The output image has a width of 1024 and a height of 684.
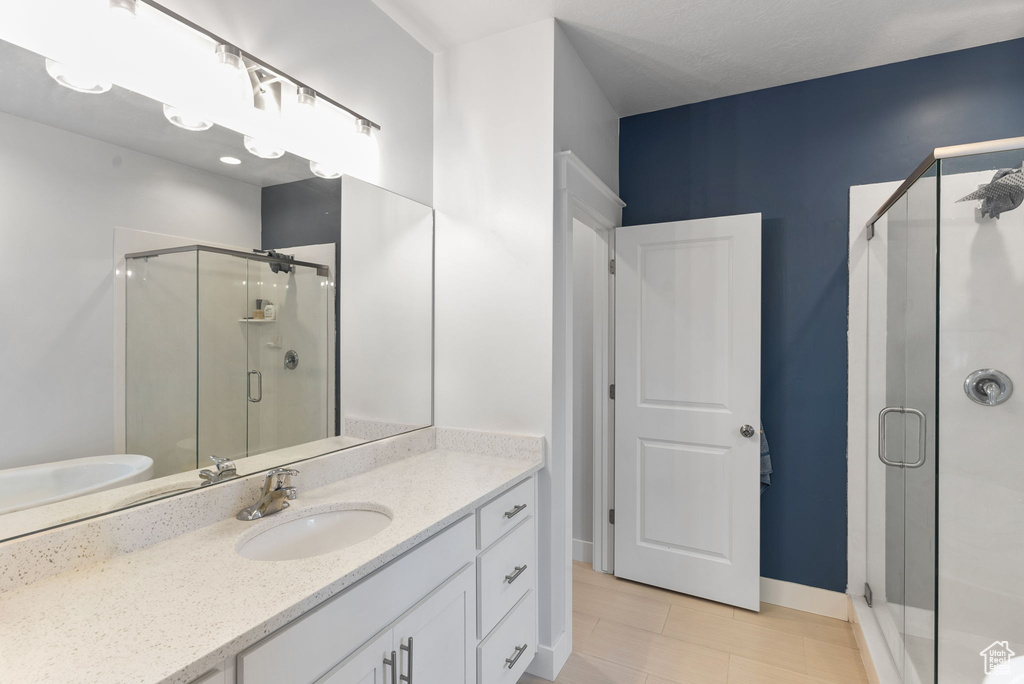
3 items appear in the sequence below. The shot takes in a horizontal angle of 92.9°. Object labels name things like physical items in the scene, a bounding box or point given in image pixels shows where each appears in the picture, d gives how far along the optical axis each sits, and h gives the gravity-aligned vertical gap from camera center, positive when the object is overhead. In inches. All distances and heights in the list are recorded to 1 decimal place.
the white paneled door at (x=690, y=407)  94.3 -13.4
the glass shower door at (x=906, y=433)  60.8 -12.9
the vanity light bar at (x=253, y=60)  47.9 +32.1
